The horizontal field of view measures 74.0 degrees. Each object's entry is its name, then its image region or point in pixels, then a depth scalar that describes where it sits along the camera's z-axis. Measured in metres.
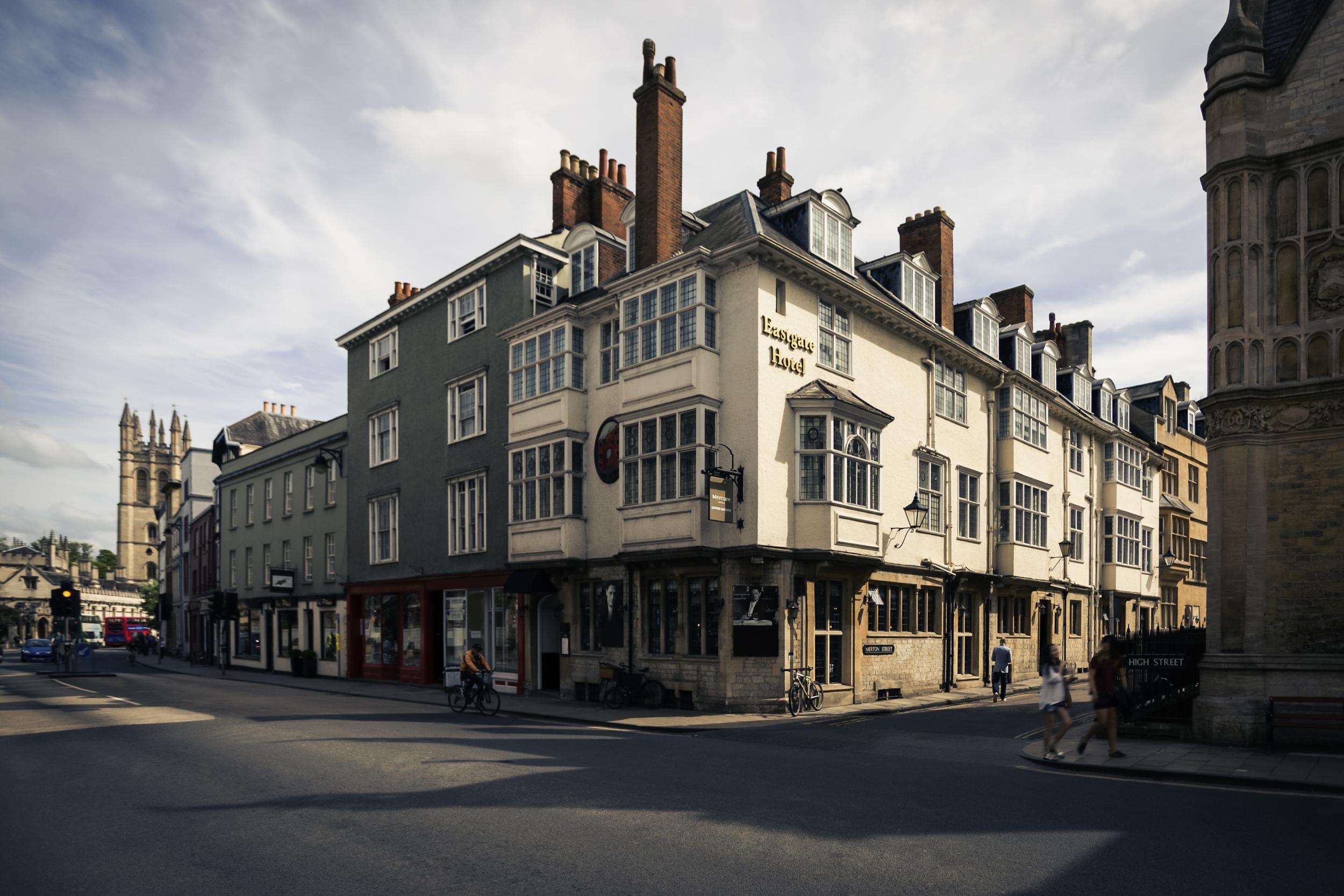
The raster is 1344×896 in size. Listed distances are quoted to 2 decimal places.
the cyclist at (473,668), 21.45
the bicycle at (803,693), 21.16
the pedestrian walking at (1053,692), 14.30
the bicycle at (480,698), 21.53
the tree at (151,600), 110.94
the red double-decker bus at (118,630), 95.31
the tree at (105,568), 190.38
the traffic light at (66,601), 33.16
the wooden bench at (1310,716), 14.80
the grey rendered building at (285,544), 38.69
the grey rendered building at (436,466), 28.92
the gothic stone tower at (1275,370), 15.81
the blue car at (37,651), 60.31
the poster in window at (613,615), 23.88
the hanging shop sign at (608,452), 24.11
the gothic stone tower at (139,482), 148.50
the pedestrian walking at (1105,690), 14.13
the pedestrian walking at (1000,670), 25.33
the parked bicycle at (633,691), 22.23
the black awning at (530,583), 25.53
